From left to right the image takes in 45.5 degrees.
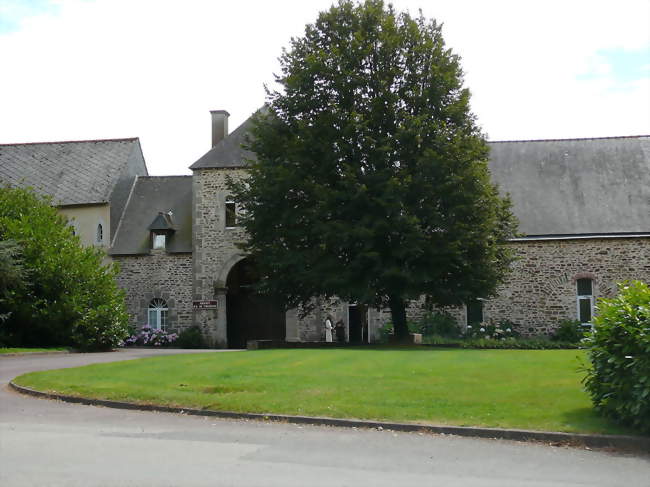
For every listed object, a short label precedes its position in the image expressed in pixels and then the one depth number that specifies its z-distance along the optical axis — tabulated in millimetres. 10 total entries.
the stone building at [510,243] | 31594
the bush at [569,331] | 29761
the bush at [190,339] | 32781
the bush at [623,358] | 8992
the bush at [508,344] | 27312
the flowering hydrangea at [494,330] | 30748
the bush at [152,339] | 33156
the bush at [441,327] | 30953
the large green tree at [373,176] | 23297
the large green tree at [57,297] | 25547
